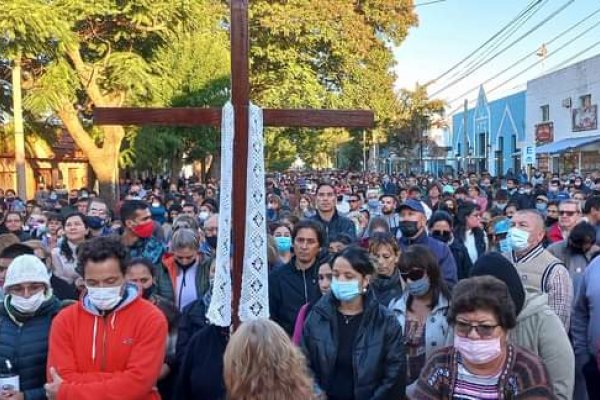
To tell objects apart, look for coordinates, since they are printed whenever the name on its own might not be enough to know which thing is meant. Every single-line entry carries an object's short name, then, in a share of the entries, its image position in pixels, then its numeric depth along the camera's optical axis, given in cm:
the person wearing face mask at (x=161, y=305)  414
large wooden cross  390
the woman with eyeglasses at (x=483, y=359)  295
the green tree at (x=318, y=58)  2392
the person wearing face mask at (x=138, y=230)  636
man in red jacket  339
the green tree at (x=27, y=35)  1332
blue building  4031
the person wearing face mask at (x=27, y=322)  362
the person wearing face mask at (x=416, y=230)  610
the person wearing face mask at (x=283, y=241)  653
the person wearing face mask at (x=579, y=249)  595
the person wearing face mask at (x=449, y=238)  701
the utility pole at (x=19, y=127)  1496
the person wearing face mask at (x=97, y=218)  723
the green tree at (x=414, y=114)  3400
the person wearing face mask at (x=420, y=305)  418
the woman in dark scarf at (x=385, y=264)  503
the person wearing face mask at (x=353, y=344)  375
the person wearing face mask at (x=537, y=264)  456
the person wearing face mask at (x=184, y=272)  552
